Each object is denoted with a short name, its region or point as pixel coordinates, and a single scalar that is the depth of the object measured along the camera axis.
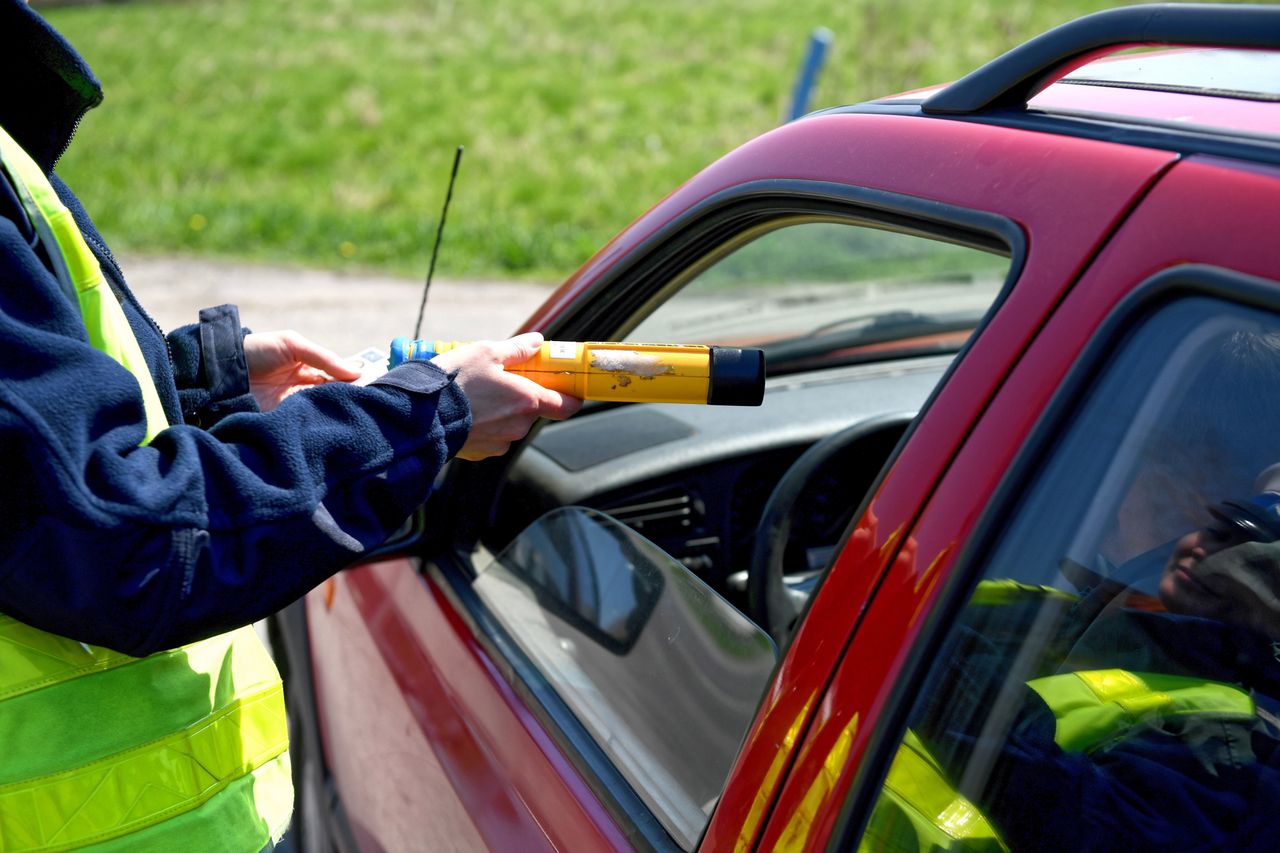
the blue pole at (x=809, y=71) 7.00
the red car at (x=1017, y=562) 0.97
